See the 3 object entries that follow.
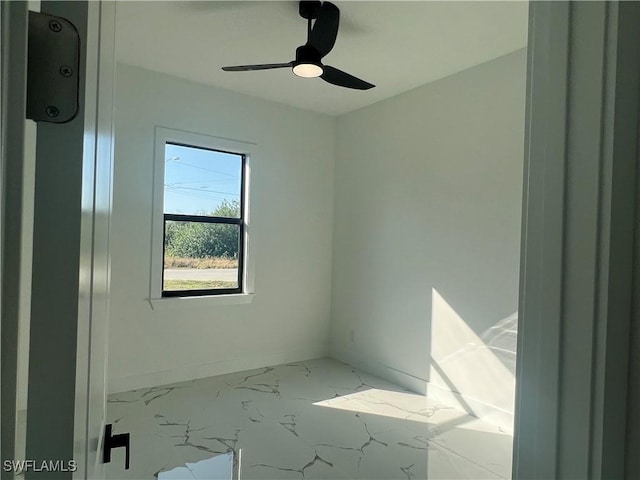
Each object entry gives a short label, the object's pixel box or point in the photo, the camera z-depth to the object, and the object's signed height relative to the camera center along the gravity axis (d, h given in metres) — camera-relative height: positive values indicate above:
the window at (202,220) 3.56 +0.17
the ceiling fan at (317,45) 2.22 +1.18
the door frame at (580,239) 0.60 +0.02
